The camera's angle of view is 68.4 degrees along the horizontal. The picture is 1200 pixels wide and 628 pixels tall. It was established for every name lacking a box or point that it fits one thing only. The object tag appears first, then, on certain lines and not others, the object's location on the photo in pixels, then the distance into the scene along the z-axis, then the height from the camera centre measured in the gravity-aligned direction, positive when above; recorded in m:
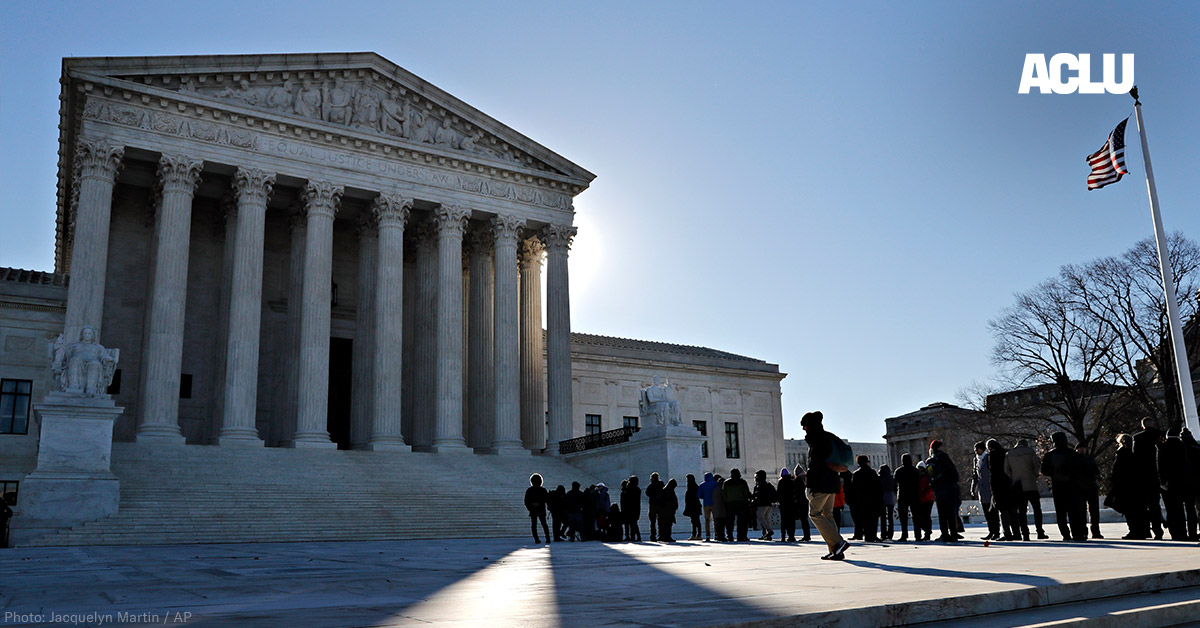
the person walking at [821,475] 10.16 +0.07
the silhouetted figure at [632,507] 20.81 -0.46
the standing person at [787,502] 19.08 -0.41
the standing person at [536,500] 20.00 -0.21
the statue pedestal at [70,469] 20.42 +0.84
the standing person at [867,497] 16.33 -0.31
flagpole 23.66 +4.67
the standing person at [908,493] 16.08 -0.25
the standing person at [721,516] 20.11 -0.70
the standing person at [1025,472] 15.16 +0.07
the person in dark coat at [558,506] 21.03 -0.39
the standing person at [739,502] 19.95 -0.40
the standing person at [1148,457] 13.98 +0.23
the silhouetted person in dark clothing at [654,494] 20.52 -0.17
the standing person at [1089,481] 14.15 -0.12
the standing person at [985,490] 15.98 -0.24
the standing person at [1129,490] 14.23 -0.28
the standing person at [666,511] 20.45 -0.57
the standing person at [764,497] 20.78 -0.31
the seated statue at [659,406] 30.66 +2.75
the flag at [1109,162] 25.62 +8.95
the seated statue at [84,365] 22.64 +3.55
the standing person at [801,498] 19.19 -0.34
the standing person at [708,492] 21.48 -0.18
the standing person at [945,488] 15.20 -0.17
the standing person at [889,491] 17.98 -0.23
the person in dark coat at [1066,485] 14.15 -0.17
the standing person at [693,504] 21.34 -0.44
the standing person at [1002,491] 15.21 -0.25
